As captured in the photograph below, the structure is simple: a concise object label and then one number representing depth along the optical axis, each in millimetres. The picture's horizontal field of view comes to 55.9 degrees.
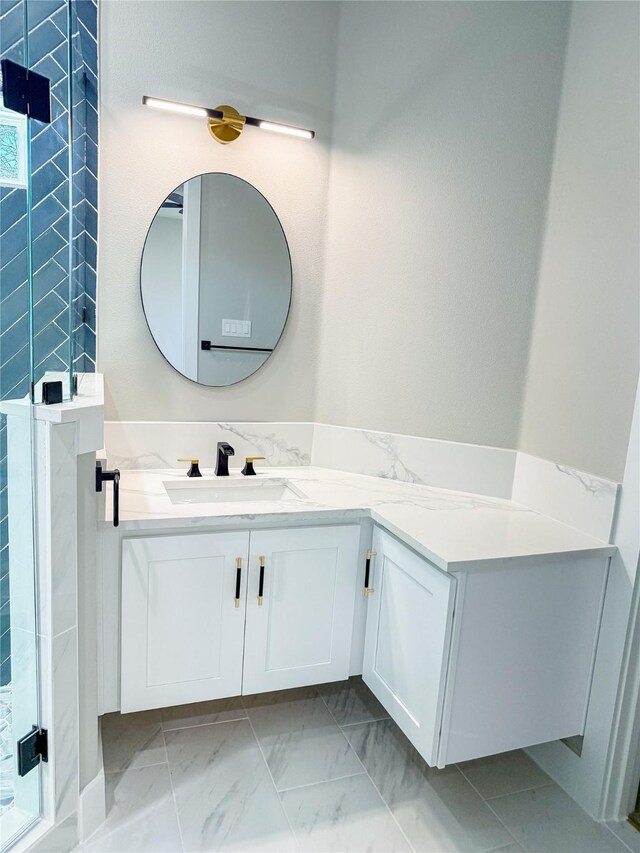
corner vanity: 1679
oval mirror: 2211
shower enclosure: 1328
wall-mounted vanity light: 2102
